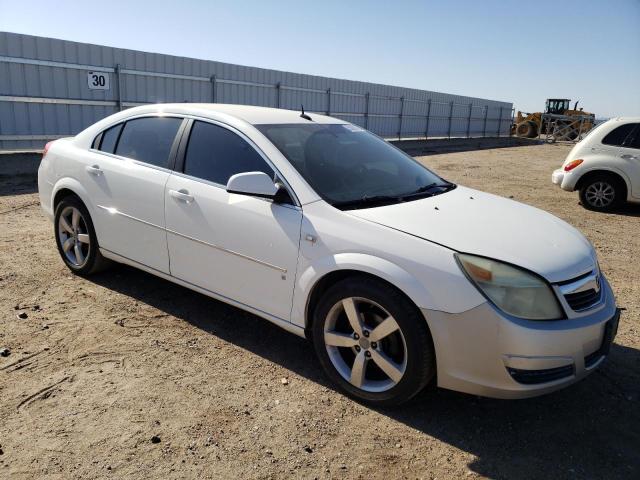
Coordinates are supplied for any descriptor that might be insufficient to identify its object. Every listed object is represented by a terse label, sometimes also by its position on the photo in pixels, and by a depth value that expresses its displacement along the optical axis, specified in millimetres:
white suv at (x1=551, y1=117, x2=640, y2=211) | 8727
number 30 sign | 13287
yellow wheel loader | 32562
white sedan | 2598
